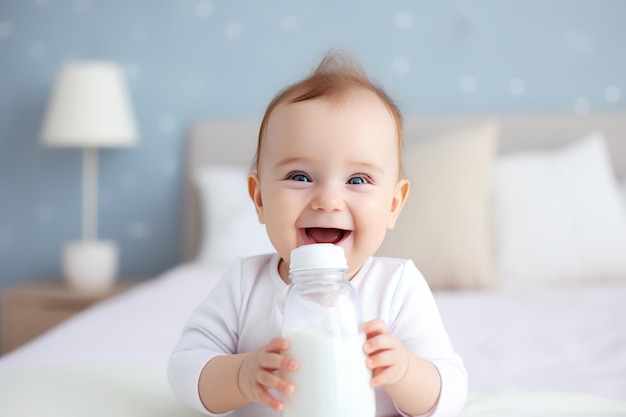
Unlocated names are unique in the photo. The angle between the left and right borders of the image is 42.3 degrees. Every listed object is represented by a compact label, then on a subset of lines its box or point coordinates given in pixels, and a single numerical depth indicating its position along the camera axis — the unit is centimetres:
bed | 114
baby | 89
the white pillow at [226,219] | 253
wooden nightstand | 286
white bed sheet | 113
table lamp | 295
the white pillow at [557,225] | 239
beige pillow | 224
